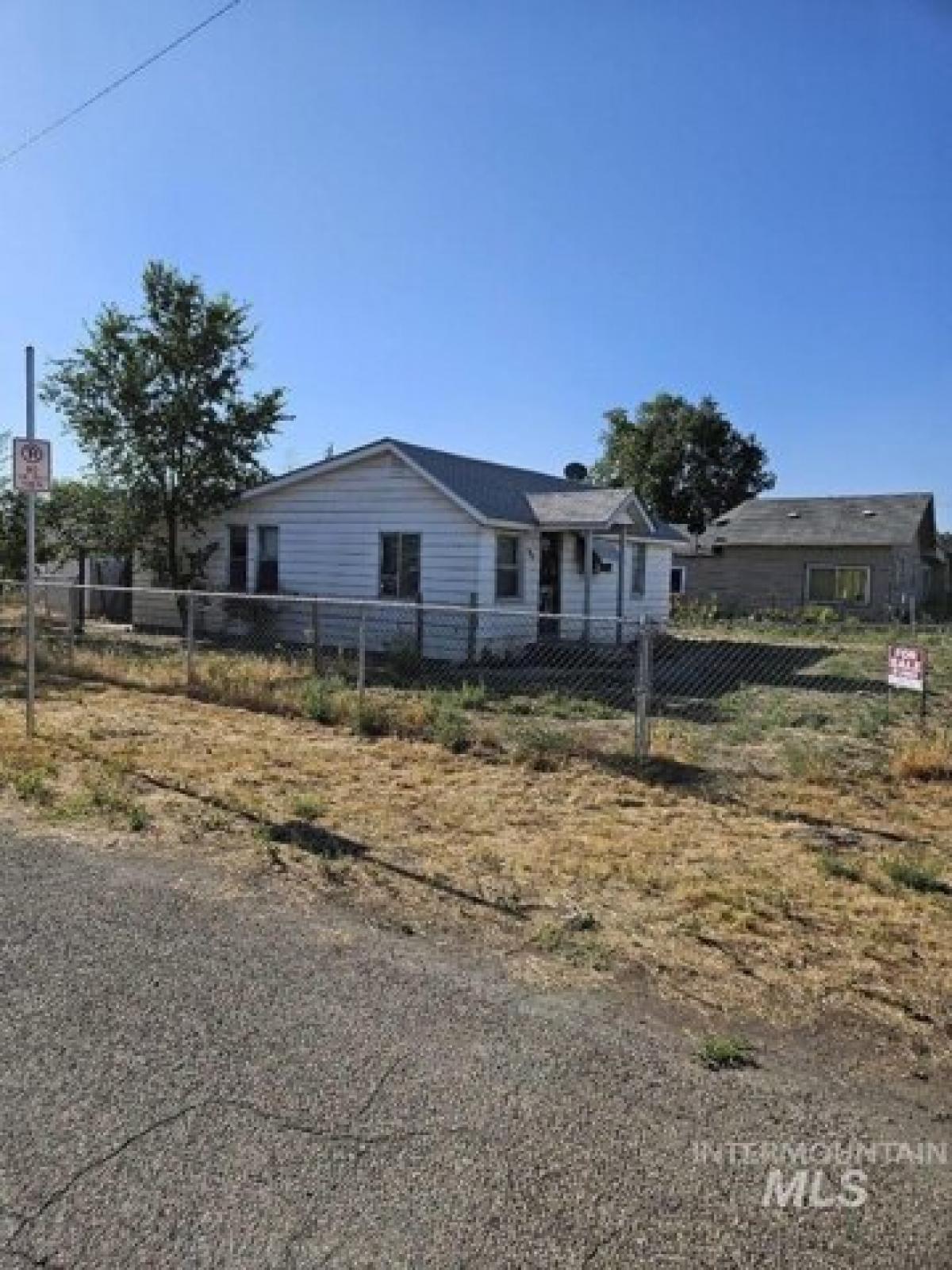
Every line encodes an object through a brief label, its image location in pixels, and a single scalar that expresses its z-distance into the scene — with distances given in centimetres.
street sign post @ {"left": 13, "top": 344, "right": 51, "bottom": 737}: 787
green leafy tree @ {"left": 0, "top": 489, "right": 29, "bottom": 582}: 1988
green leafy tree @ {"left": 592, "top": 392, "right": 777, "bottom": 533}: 5897
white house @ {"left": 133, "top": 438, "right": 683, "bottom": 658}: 1705
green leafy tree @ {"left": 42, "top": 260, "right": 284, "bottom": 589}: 1964
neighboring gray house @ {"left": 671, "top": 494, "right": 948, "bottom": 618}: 3722
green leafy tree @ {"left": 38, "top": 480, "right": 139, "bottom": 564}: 2025
